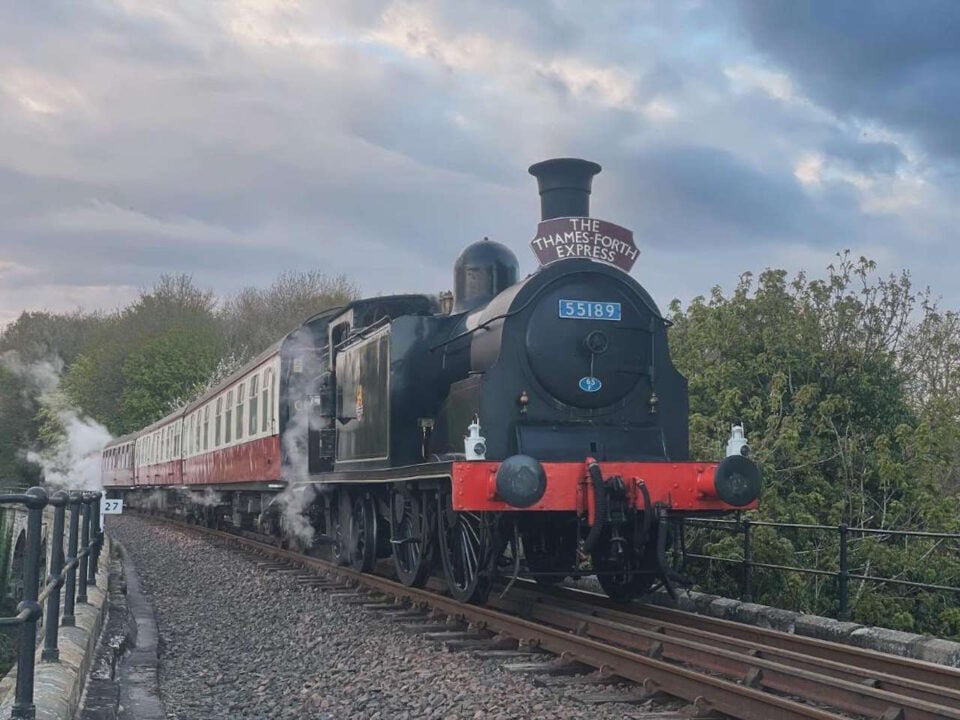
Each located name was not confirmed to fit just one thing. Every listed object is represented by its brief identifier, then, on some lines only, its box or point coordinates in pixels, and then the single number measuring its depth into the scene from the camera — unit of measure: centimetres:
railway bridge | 533
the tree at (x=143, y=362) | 5059
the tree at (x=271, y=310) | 5069
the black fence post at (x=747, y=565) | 897
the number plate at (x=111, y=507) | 965
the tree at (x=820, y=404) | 1429
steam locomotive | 780
